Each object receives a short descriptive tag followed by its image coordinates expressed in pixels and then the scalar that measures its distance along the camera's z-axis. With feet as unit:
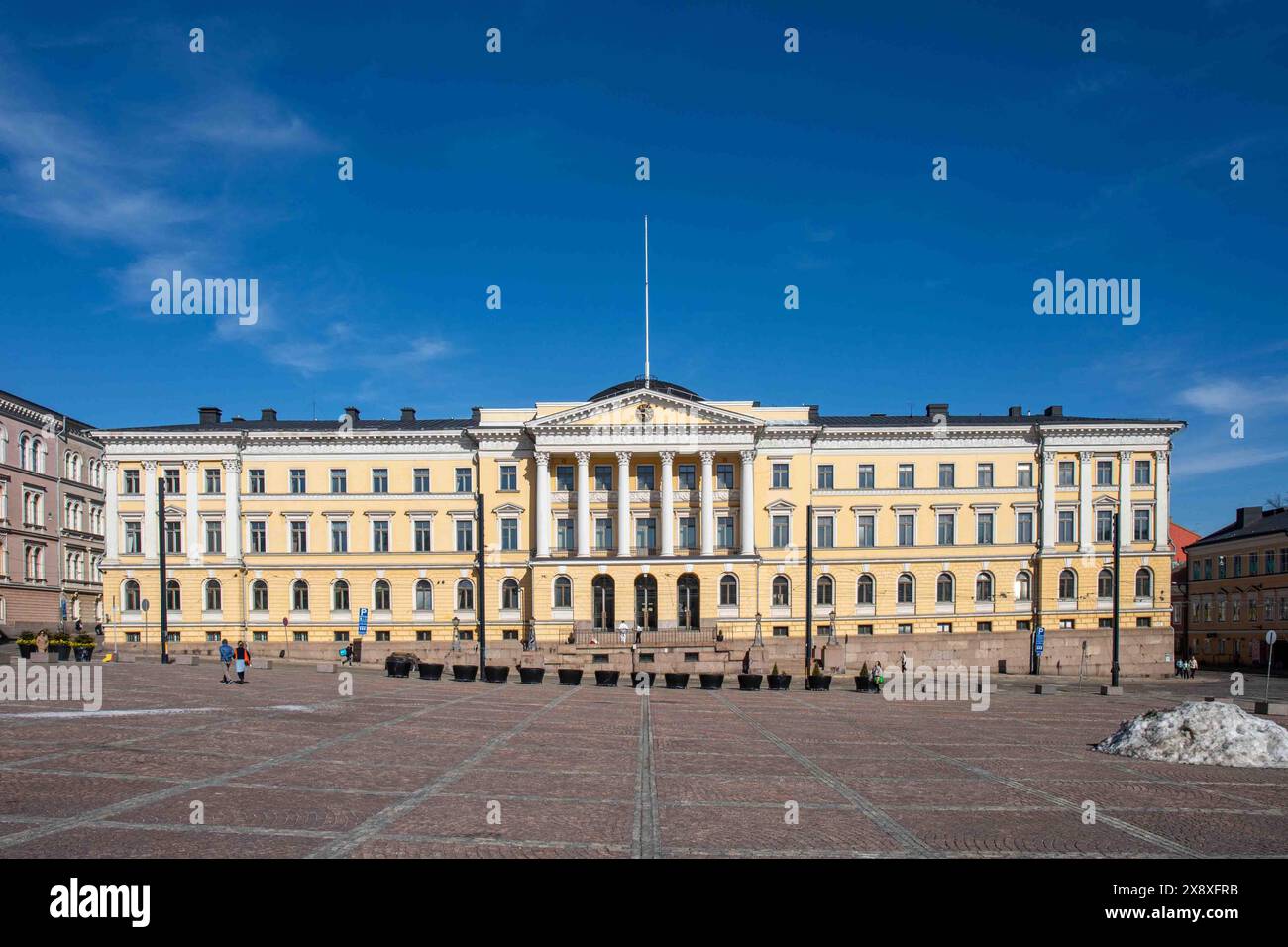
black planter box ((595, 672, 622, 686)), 124.86
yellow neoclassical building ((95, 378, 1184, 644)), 191.21
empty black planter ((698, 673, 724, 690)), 123.13
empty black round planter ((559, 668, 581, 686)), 123.80
